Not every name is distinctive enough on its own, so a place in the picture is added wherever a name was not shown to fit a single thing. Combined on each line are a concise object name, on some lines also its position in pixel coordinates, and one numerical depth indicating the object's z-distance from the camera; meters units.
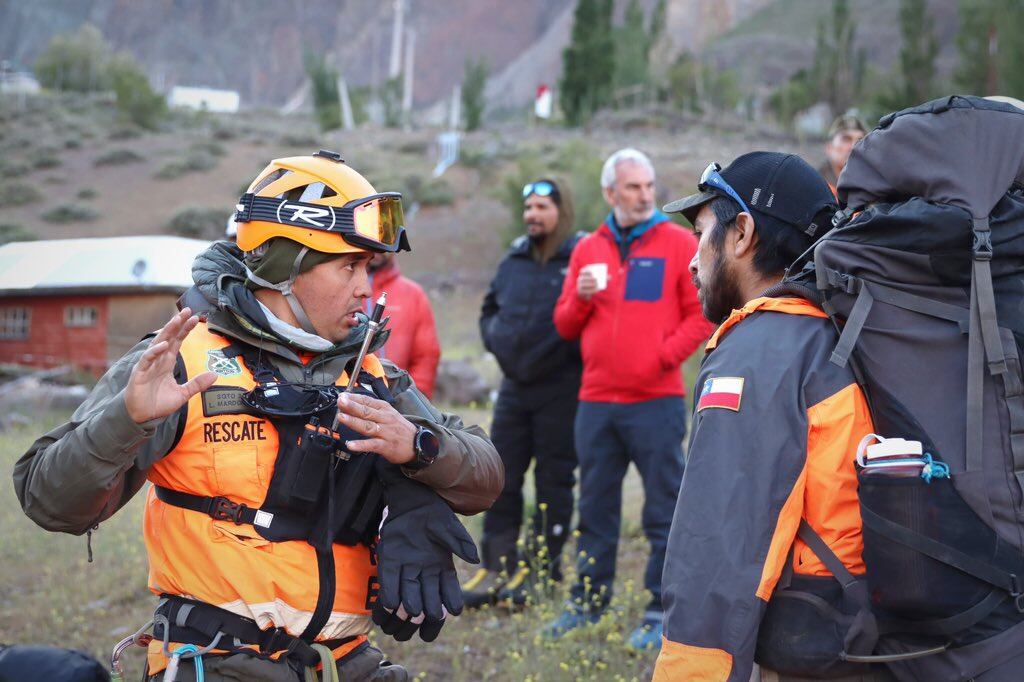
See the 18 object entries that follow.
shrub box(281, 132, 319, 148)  45.25
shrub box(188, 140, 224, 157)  41.84
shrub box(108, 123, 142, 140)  42.87
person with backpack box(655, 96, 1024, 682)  2.32
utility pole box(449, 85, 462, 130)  54.56
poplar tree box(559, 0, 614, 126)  50.93
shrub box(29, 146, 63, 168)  37.03
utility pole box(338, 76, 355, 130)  53.73
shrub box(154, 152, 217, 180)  38.00
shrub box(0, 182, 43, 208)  31.02
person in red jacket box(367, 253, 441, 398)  6.69
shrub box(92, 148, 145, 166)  38.94
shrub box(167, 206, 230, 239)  31.72
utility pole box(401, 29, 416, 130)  72.90
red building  16.70
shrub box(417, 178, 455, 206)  38.44
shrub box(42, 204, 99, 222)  29.95
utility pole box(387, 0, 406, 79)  70.69
